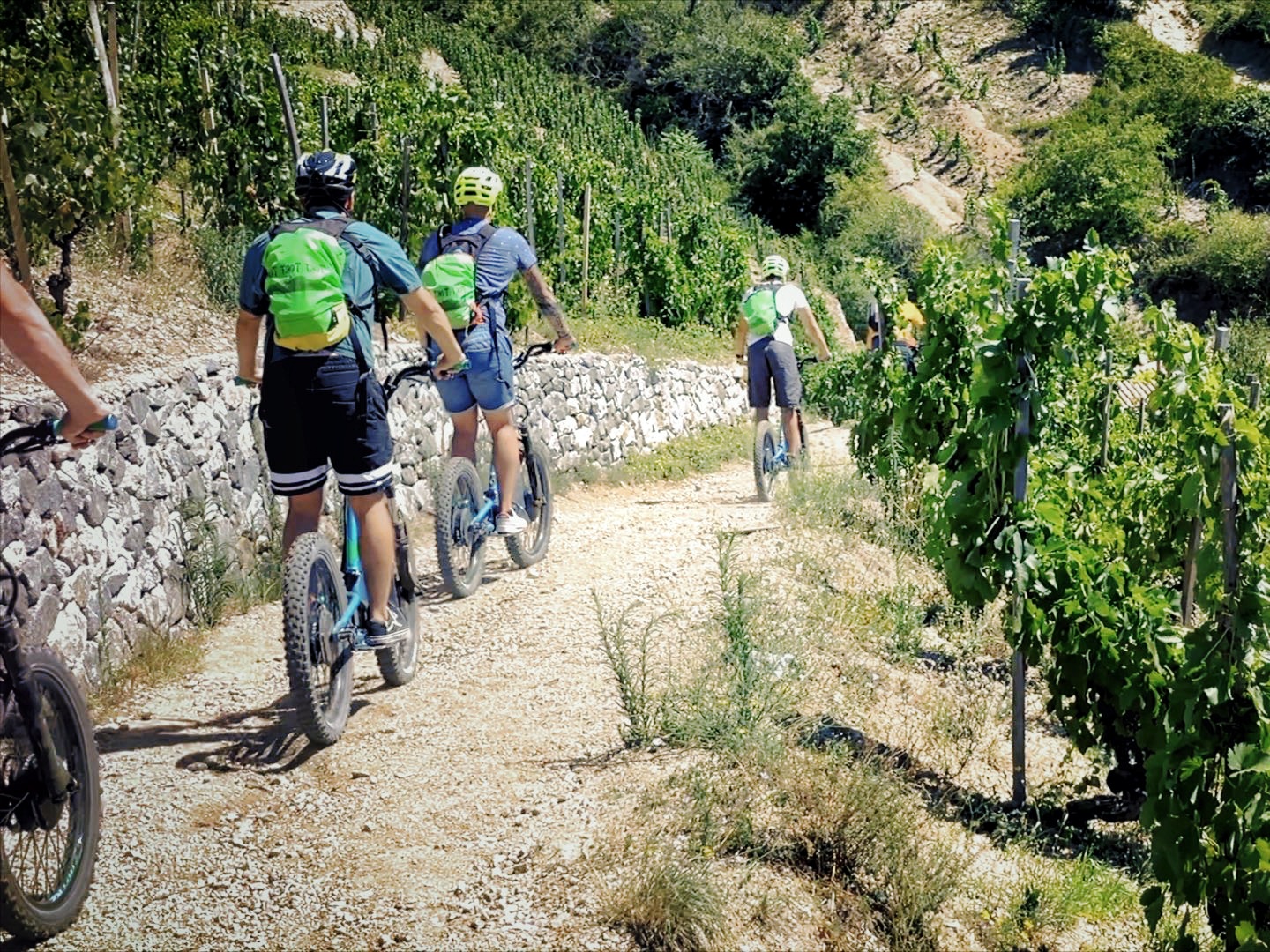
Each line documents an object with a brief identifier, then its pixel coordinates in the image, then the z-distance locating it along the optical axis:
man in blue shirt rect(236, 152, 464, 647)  4.44
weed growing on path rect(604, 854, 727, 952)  3.67
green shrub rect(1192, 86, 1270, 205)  44.66
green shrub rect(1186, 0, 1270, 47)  51.31
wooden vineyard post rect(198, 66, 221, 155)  12.09
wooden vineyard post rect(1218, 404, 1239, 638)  4.28
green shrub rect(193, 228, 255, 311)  8.67
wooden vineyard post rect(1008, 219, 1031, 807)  5.33
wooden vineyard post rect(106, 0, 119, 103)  9.68
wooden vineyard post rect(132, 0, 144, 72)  15.41
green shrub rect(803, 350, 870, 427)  21.08
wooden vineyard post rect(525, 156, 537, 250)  13.50
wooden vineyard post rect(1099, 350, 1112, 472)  8.72
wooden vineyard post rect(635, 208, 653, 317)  19.19
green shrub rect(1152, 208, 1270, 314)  38.62
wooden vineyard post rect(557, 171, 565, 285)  15.73
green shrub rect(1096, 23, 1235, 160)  46.75
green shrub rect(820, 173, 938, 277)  37.91
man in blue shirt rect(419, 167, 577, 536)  6.46
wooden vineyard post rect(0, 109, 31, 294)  6.25
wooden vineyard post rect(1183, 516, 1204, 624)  6.65
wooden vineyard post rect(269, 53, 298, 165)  9.74
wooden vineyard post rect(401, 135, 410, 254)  11.51
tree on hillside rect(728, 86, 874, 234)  40.69
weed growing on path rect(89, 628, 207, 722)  5.26
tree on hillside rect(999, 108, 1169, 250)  41.59
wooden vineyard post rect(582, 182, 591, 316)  15.60
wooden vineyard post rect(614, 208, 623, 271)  18.25
